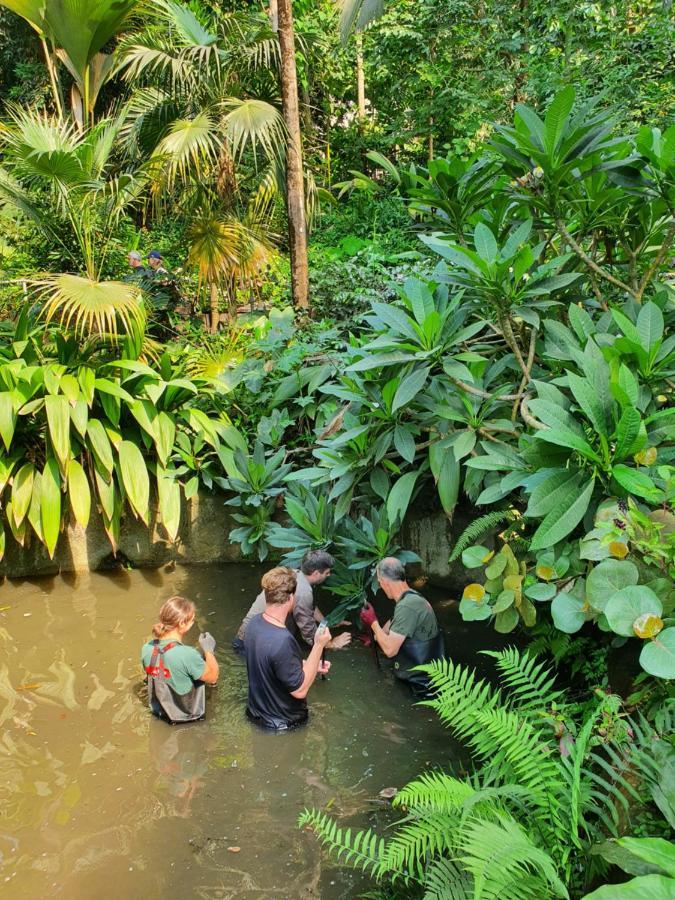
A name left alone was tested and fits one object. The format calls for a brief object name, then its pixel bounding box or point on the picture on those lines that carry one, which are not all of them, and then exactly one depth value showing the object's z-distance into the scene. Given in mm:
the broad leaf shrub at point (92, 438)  5176
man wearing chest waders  3869
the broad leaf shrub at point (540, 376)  2637
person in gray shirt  4250
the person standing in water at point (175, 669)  3770
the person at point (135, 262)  7902
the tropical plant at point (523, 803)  2029
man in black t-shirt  3621
